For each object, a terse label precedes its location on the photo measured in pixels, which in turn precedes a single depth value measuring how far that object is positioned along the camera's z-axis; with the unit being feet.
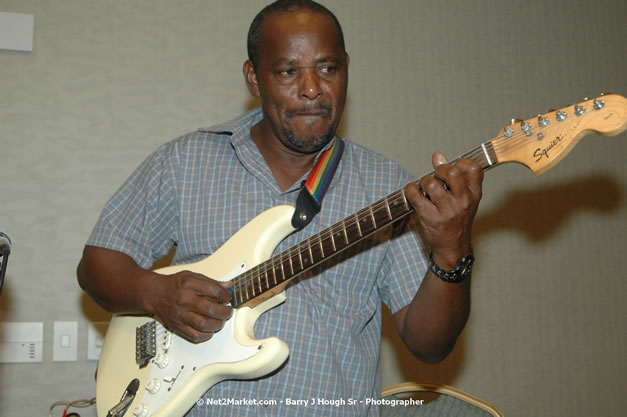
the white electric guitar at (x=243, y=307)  3.63
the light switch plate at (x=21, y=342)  6.77
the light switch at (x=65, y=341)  6.94
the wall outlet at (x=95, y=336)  7.03
